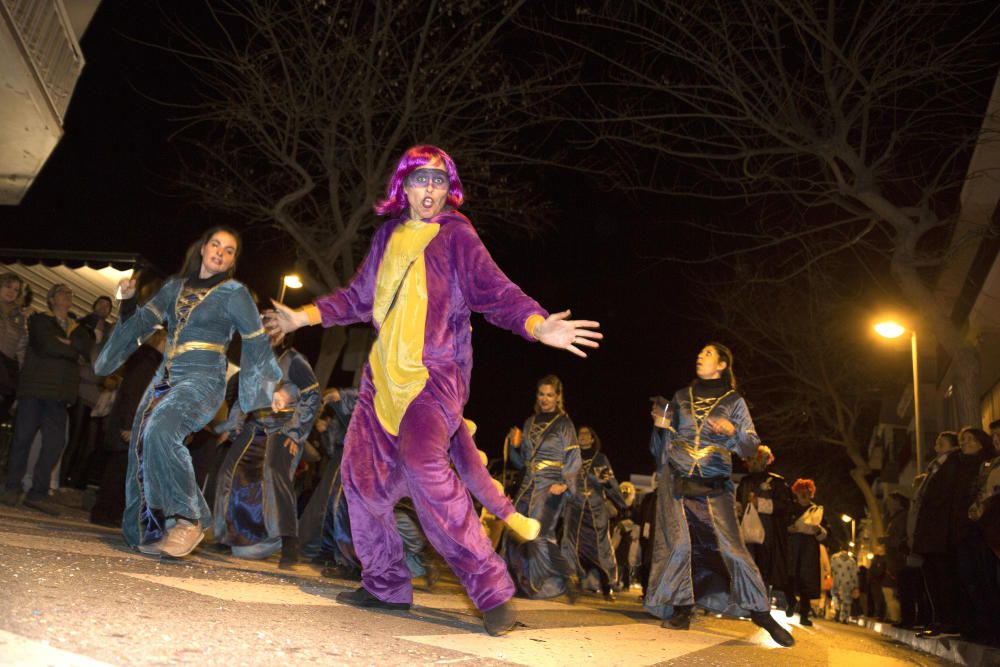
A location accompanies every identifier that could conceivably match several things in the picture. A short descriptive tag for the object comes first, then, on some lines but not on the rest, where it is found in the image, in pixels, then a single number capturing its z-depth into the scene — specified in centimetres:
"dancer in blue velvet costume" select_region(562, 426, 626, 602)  1159
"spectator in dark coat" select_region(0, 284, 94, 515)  817
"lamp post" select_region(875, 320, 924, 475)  1641
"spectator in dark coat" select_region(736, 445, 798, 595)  1208
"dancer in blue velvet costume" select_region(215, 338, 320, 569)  743
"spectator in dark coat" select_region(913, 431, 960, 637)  855
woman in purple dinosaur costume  400
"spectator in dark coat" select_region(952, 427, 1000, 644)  751
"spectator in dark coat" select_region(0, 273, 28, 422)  877
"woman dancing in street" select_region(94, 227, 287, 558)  521
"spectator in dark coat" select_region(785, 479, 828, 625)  1250
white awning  1498
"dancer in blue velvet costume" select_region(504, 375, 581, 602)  910
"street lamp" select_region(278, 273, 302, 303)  1889
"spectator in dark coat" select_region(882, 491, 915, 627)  1187
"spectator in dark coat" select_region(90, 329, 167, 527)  825
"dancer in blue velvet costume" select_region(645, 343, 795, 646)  657
